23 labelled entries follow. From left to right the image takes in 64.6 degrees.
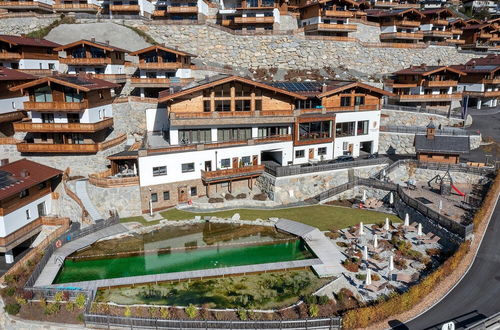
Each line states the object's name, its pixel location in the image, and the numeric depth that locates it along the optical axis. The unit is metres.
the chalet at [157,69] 55.19
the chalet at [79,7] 79.06
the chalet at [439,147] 46.94
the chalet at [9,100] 43.88
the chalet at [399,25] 78.38
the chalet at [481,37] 90.25
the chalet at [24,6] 73.31
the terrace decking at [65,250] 27.86
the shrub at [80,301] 24.05
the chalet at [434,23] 84.31
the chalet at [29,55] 51.69
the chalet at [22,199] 32.13
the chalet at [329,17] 72.62
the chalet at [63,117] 40.44
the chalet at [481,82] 69.94
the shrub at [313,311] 23.09
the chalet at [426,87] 61.47
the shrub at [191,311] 23.12
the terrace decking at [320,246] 28.72
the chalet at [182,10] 72.94
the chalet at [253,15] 72.94
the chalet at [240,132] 40.41
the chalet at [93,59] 53.84
